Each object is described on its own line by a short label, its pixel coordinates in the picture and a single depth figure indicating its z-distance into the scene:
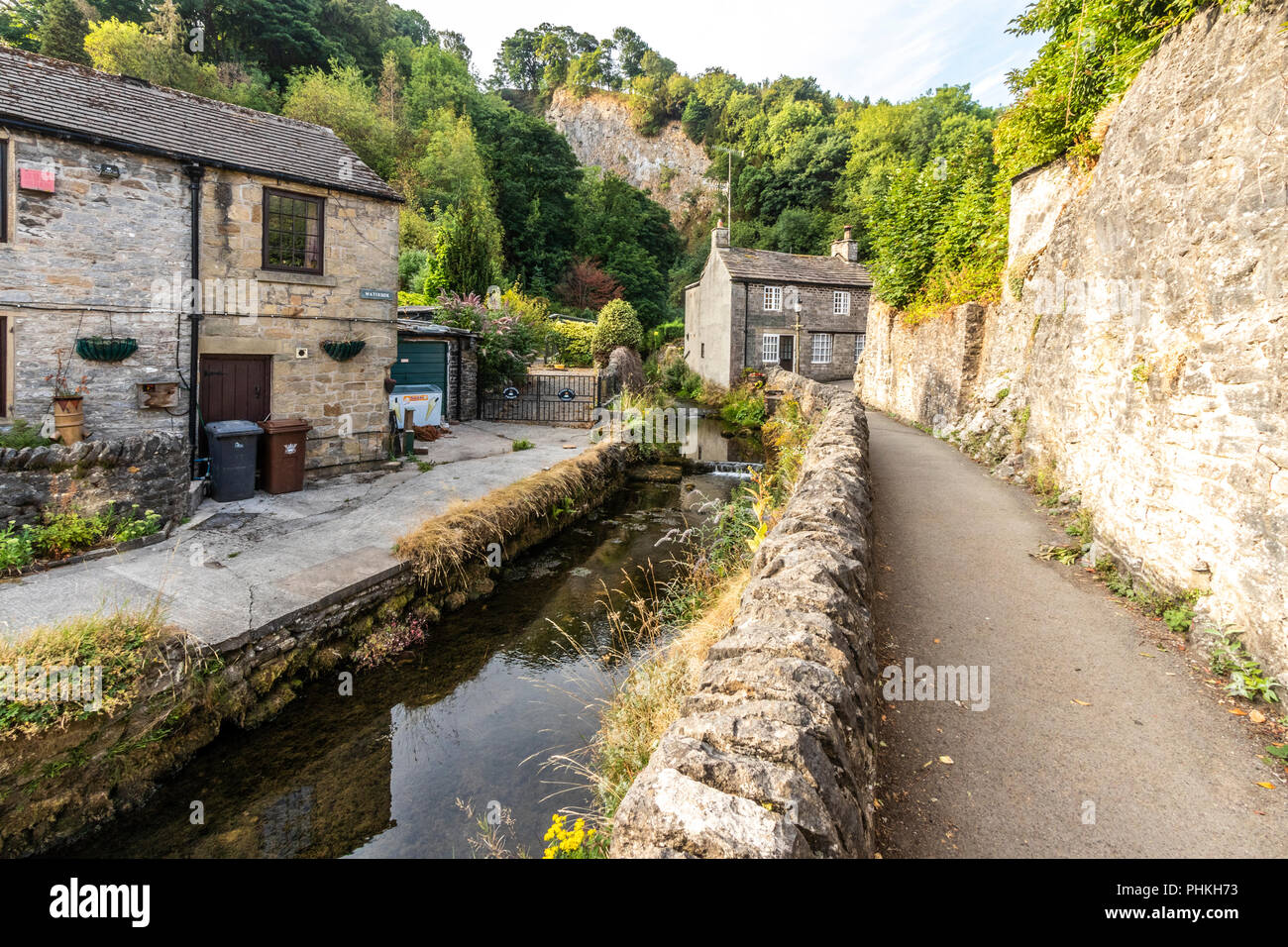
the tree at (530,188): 44.16
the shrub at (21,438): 8.65
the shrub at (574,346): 30.59
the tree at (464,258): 25.02
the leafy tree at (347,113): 33.97
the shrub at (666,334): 44.44
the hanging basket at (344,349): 12.35
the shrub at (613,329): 29.72
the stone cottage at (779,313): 31.27
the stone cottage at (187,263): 9.34
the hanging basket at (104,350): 9.62
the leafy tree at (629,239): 48.94
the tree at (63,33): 29.91
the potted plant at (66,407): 9.34
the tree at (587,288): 45.47
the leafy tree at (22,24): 29.98
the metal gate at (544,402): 21.80
